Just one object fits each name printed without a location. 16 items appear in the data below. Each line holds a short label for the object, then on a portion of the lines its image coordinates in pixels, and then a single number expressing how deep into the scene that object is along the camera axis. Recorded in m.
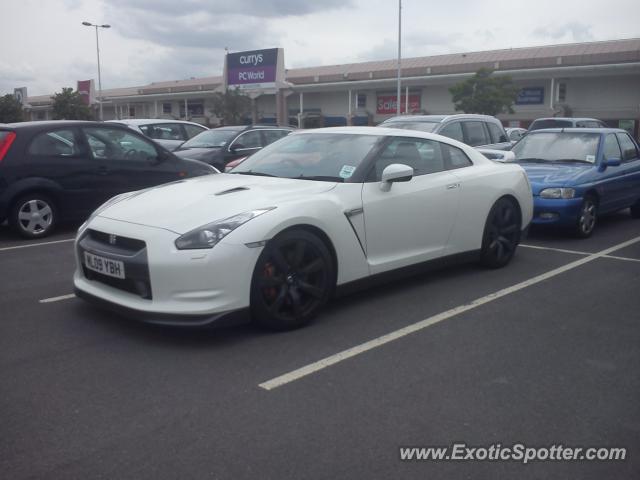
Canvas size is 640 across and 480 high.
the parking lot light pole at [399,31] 32.48
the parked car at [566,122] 18.92
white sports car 4.34
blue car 8.52
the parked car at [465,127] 11.46
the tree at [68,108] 36.72
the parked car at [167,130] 15.84
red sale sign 42.81
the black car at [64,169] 8.17
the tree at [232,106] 41.44
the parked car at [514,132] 24.82
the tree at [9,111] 36.03
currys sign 38.81
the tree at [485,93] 33.56
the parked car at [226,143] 13.23
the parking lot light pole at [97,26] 40.30
